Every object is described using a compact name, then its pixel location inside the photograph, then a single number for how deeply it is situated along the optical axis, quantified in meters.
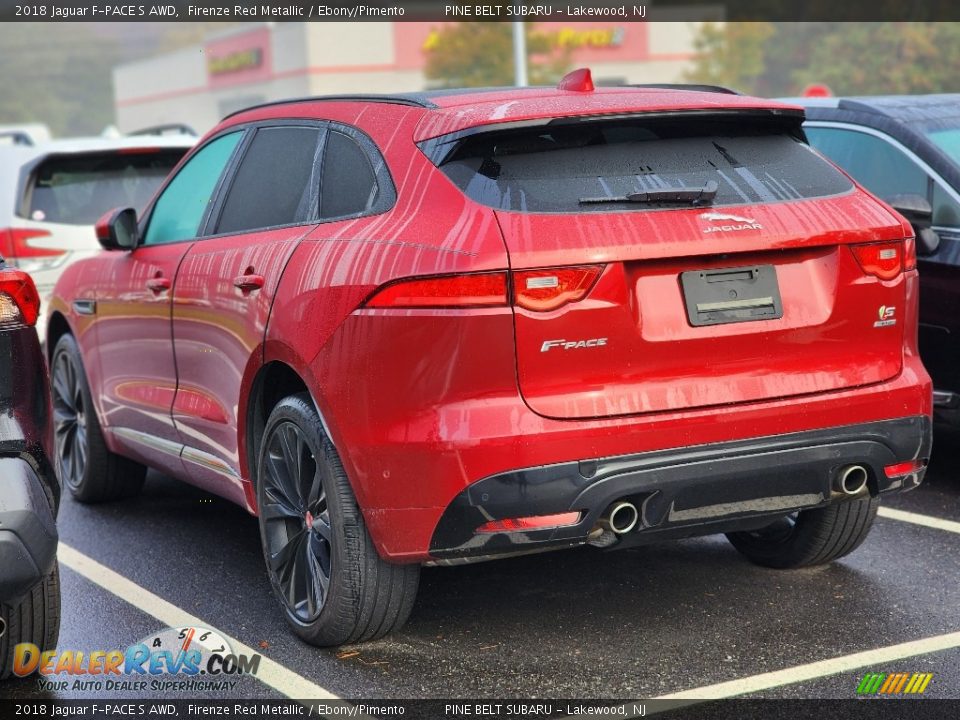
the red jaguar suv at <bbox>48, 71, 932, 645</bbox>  4.08
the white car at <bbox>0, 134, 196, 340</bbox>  9.88
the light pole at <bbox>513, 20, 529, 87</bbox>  32.94
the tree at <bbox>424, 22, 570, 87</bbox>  56.47
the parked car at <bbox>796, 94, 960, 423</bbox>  6.48
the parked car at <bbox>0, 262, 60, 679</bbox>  3.96
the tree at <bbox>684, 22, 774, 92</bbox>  63.34
